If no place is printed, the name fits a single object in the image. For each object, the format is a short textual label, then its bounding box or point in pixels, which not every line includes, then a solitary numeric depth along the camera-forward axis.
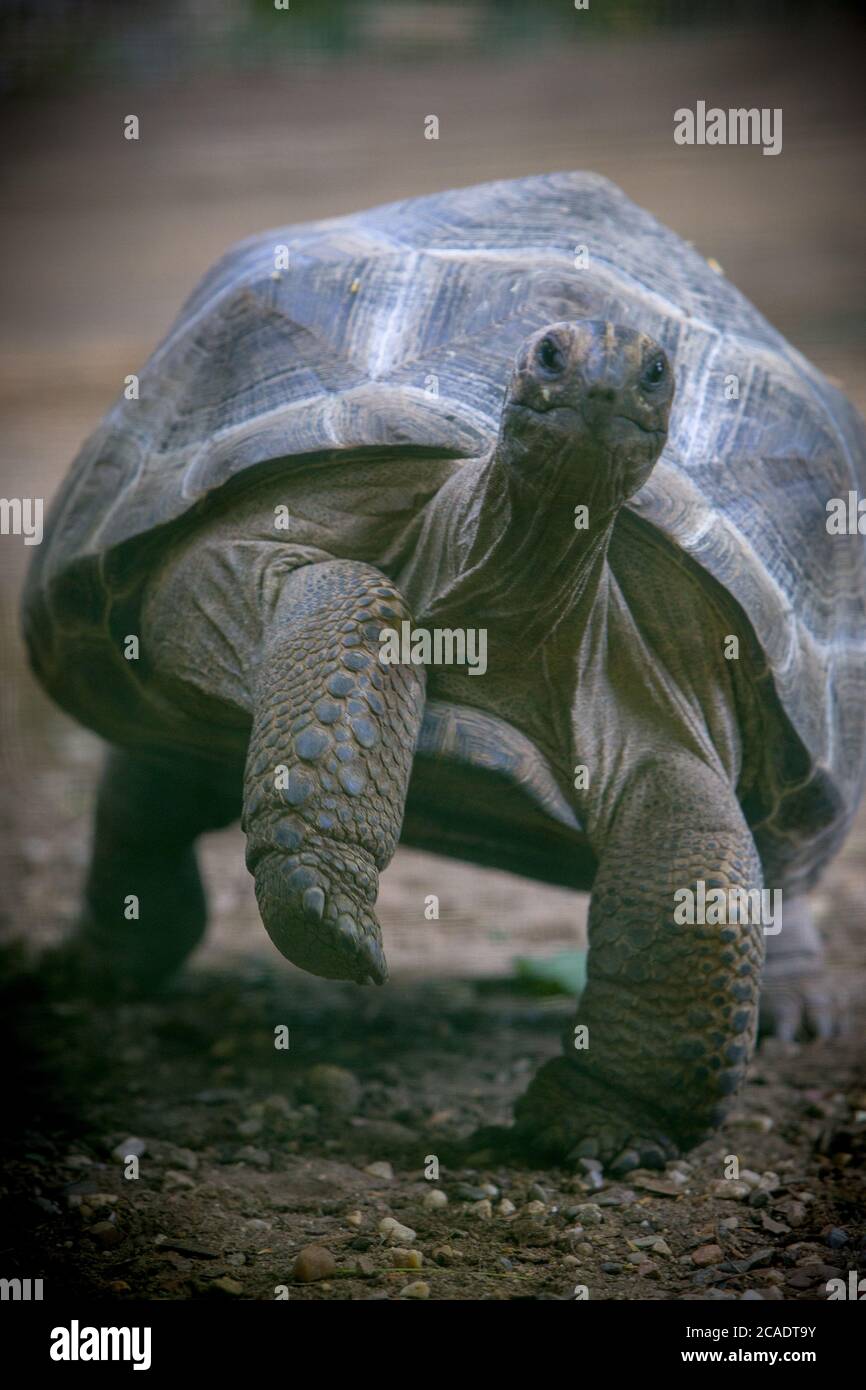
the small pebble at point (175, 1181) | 2.24
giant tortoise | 2.01
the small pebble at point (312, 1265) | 1.83
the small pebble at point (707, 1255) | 1.98
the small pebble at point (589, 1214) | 2.10
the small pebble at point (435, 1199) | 2.15
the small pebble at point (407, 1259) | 1.90
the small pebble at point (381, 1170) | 2.32
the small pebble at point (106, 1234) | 1.95
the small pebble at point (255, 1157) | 2.40
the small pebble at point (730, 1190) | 2.25
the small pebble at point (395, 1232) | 2.00
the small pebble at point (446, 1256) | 1.94
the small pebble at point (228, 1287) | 1.79
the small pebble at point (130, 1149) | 2.38
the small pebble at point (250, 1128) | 2.56
